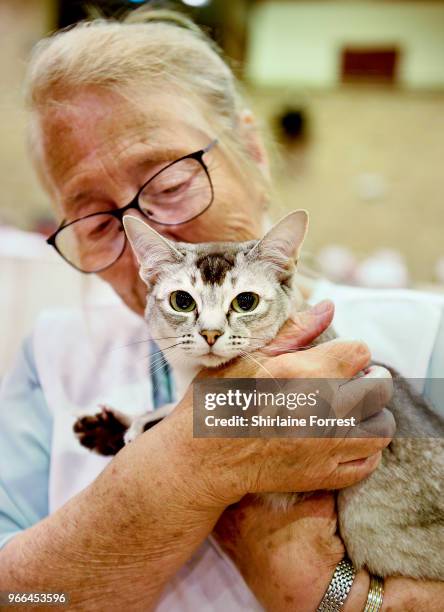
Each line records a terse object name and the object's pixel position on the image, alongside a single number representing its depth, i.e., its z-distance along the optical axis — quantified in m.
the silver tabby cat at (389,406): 0.68
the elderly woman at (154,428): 0.67
